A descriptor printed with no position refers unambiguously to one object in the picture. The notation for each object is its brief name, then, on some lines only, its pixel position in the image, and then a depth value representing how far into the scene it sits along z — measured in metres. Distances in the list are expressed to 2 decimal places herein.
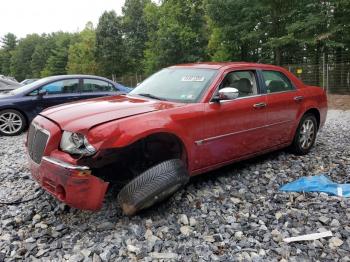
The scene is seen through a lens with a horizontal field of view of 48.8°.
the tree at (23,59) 83.62
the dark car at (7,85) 12.23
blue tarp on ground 4.62
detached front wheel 3.80
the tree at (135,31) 45.75
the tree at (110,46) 43.09
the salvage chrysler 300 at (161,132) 3.73
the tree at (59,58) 65.50
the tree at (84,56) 47.56
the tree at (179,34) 34.03
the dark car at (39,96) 9.27
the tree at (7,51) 94.38
